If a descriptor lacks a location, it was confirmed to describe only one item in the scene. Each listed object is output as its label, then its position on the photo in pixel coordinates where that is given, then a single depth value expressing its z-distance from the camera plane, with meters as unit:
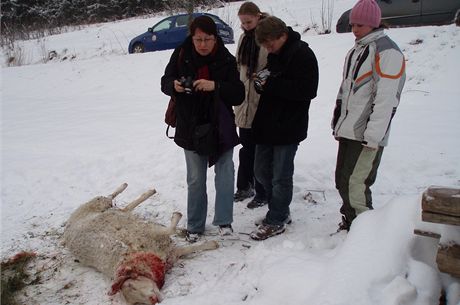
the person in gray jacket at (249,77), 3.45
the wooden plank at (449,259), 1.85
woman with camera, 2.96
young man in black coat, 2.93
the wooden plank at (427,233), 2.00
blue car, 12.20
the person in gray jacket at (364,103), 2.55
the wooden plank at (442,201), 1.84
